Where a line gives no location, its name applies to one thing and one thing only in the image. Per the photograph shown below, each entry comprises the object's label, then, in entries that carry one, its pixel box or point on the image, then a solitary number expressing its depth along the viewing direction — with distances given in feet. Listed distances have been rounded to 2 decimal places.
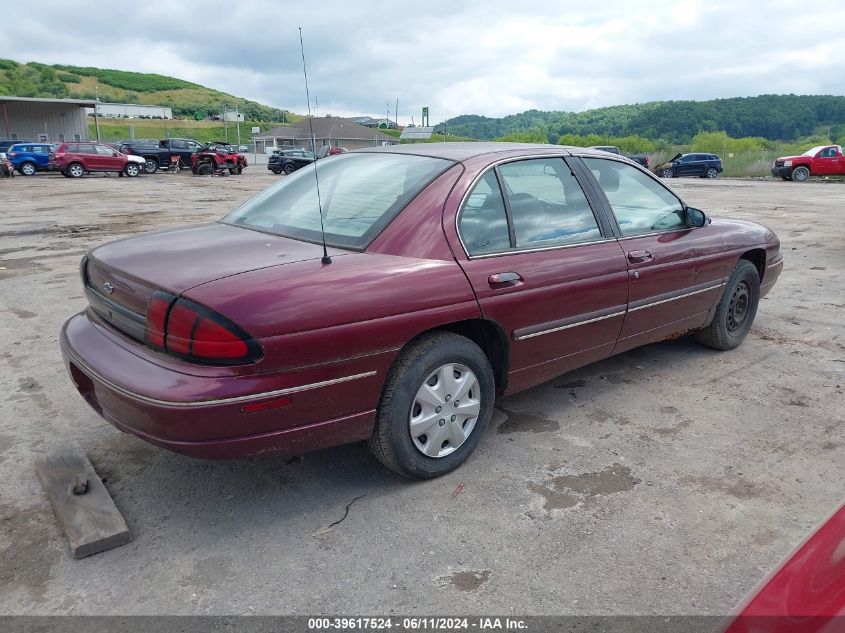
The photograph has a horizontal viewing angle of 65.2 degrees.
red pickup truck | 96.32
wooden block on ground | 8.57
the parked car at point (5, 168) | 94.86
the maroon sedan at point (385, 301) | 8.23
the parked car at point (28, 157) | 99.40
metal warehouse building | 153.79
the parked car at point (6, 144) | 111.57
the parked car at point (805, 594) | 3.84
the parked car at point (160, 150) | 110.83
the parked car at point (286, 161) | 110.63
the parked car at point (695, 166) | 118.21
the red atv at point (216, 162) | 107.86
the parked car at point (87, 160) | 93.09
